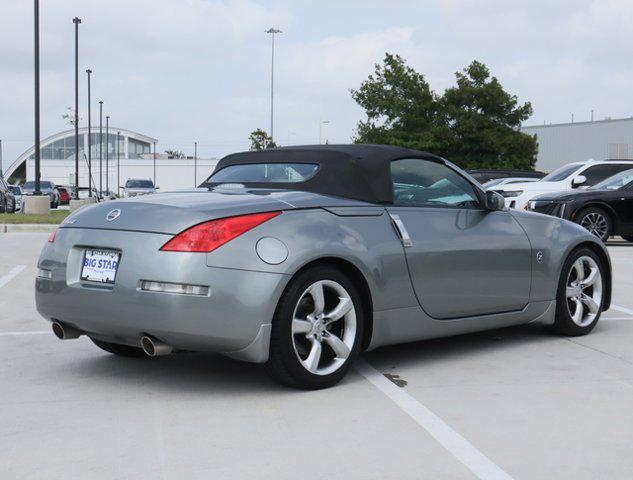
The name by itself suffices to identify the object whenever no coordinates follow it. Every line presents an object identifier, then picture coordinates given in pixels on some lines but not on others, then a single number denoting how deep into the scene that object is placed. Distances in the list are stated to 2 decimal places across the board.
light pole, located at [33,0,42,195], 27.44
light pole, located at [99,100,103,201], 79.48
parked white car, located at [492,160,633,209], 19.58
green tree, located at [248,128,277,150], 97.69
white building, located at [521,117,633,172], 58.22
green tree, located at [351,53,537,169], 49.53
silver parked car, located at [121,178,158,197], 51.22
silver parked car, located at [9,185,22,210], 45.06
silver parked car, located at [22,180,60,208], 49.82
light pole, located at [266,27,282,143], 76.38
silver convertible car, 4.86
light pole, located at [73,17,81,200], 50.23
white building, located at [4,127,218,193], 117.00
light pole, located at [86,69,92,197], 57.64
